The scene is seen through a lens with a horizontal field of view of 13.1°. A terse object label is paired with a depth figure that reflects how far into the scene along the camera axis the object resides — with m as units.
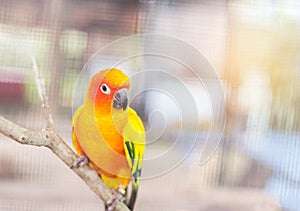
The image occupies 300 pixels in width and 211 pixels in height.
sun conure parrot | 1.55
